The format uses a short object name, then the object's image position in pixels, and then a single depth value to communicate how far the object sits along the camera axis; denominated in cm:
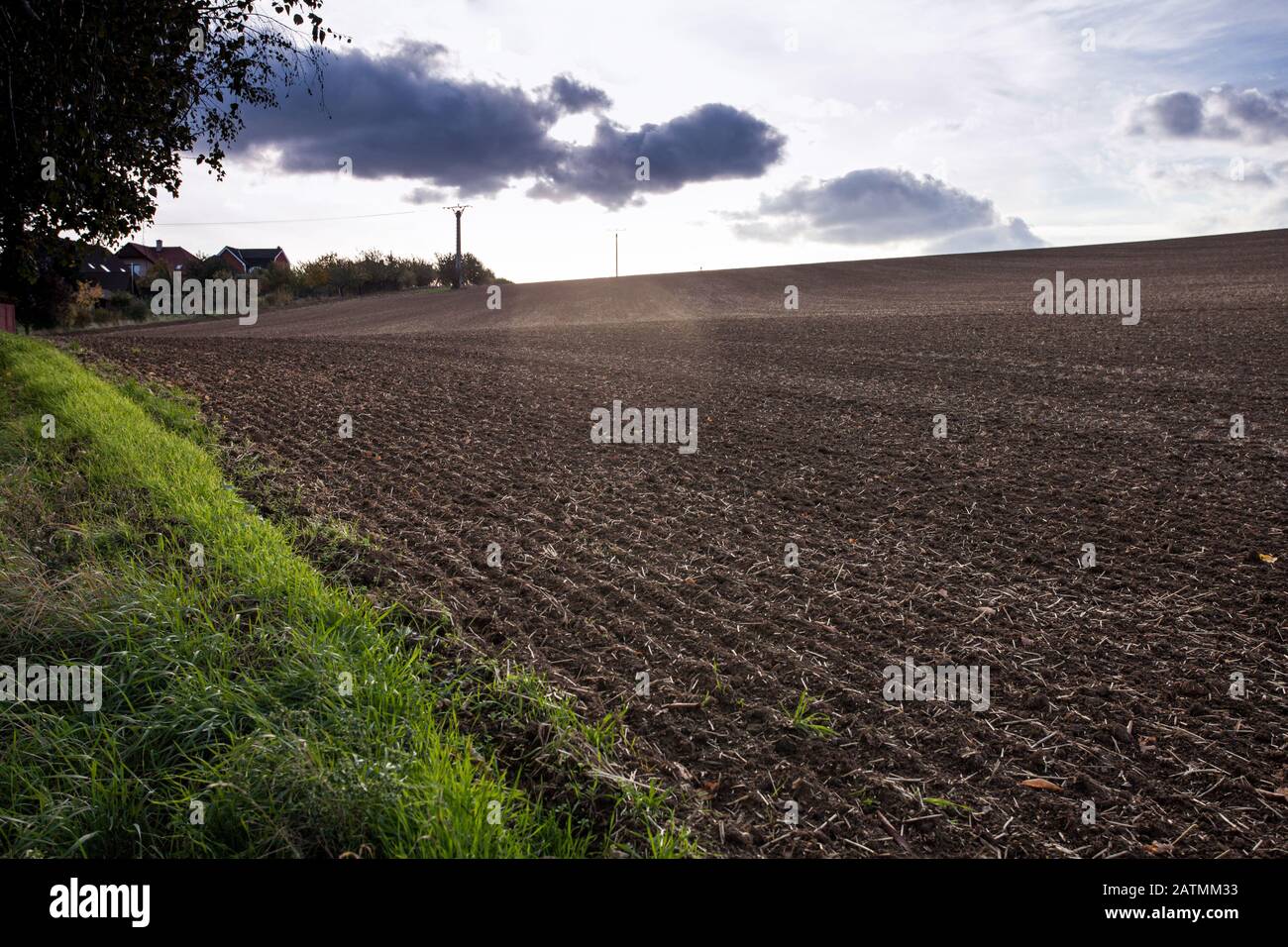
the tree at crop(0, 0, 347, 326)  862
